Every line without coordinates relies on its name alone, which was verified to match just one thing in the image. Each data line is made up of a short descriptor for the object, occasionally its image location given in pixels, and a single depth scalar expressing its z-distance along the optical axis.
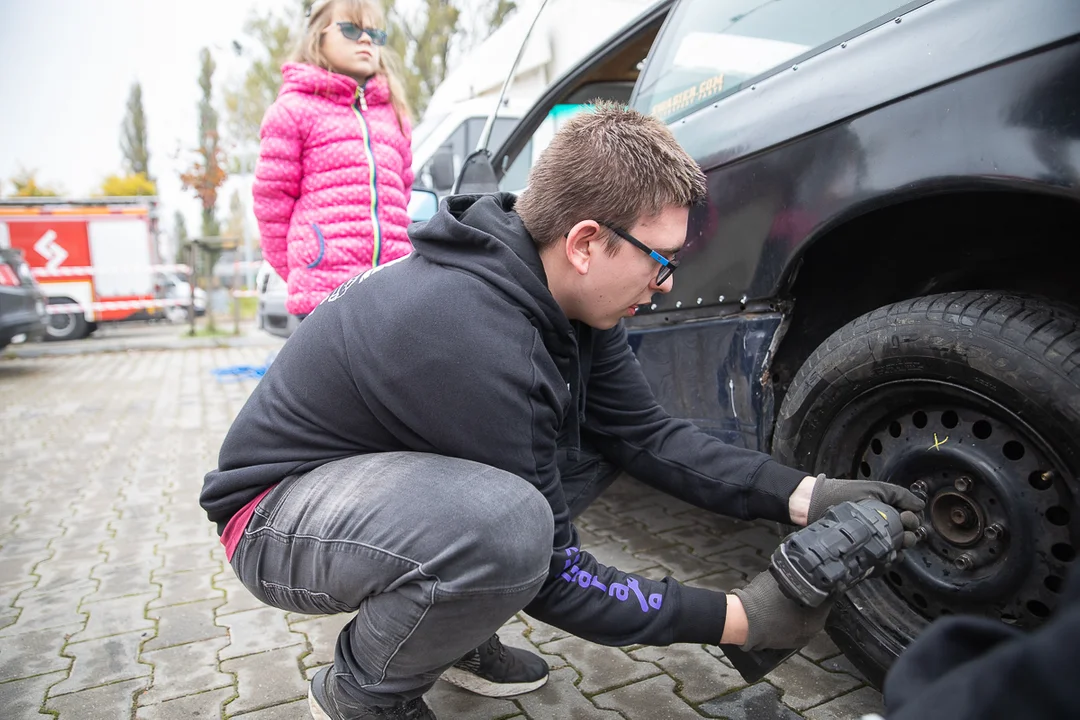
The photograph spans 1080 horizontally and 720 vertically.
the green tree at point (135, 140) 40.44
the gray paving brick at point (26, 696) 1.79
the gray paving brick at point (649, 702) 1.70
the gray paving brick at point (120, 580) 2.45
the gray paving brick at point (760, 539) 2.59
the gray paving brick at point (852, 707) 1.65
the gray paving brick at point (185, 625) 2.13
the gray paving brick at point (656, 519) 2.87
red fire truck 11.96
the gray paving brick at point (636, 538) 2.68
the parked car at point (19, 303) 7.37
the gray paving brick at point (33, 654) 1.98
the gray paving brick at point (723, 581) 2.31
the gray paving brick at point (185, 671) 1.86
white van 5.46
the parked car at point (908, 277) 1.26
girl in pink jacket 2.67
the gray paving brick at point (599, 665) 1.84
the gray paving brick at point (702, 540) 2.60
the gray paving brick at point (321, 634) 2.02
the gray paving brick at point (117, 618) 2.19
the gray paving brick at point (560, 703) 1.72
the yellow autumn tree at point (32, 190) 23.91
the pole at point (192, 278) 11.12
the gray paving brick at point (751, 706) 1.67
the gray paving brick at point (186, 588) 2.40
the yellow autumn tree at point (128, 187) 22.28
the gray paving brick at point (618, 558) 2.52
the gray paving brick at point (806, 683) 1.71
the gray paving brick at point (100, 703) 1.77
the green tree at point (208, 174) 19.78
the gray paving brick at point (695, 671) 1.78
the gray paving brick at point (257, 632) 2.08
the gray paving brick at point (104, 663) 1.91
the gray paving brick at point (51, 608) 2.25
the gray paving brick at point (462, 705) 1.75
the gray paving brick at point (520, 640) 1.96
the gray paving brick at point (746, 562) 2.41
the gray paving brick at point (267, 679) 1.80
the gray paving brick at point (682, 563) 2.42
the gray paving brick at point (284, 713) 1.74
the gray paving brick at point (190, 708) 1.75
